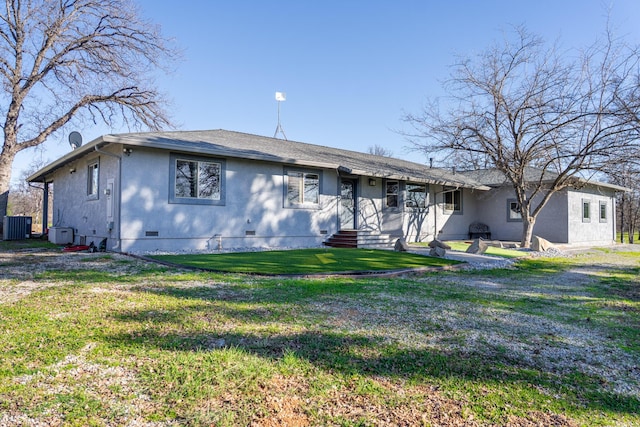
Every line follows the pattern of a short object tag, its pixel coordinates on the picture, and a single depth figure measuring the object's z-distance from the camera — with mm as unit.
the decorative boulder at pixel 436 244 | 11220
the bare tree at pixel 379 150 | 50406
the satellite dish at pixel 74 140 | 14164
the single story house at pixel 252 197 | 9742
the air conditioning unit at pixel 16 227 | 14883
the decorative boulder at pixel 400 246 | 11695
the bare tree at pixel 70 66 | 16156
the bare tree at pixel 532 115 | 11297
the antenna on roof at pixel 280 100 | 17812
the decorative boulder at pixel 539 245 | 13227
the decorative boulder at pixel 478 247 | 11772
